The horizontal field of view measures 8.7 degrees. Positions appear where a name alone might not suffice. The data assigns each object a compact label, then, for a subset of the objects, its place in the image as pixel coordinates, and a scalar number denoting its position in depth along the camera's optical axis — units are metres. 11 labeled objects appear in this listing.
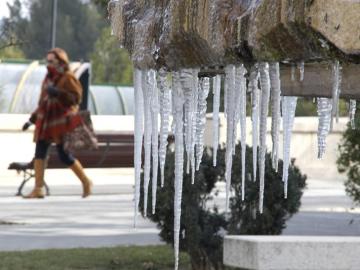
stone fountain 5.26
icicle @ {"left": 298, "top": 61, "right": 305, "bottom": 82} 6.06
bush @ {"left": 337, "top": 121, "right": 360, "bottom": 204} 23.24
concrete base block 11.89
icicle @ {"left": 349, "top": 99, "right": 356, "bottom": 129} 8.11
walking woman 27.77
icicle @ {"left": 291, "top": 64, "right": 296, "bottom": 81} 6.69
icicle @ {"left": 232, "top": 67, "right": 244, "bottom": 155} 6.70
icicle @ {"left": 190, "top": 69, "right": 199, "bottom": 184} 6.84
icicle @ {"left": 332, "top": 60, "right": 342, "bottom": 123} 5.92
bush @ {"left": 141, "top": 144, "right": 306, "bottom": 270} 17.37
